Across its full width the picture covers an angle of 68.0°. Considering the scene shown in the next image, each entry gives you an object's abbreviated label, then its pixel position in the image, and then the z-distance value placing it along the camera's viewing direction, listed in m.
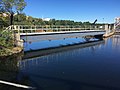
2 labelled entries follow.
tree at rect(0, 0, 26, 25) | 20.83
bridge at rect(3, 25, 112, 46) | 14.51
